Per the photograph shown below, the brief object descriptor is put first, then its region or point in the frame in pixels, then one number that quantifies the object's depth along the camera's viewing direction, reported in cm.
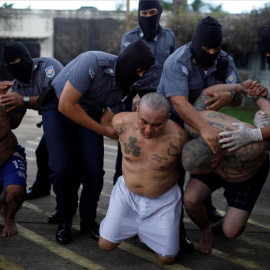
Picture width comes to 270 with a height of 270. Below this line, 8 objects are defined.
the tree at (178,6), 1403
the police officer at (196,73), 266
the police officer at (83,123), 275
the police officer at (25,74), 315
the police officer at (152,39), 345
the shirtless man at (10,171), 306
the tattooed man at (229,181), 260
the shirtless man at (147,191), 264
